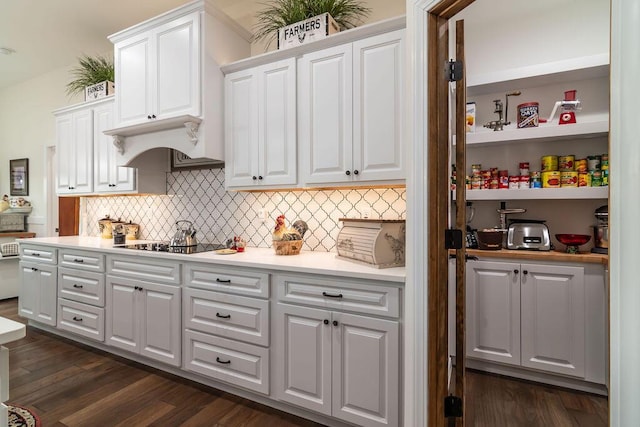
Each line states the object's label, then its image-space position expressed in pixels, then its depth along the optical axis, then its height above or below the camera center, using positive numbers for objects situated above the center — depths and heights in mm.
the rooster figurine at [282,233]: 2512 -151
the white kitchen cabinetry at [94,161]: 3455 +538
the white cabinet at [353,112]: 2107 +642
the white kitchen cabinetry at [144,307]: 2539 -735
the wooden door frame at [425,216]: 1543 -18
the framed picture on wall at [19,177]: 5246 +542
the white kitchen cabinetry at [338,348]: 1803 -754
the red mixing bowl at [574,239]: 2432 -189
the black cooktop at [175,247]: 2717 -297
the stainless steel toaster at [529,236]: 2580 -179
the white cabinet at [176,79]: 2633 +1066
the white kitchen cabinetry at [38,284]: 3379 -719
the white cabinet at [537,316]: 2314 -737
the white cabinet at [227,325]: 2178 -744
